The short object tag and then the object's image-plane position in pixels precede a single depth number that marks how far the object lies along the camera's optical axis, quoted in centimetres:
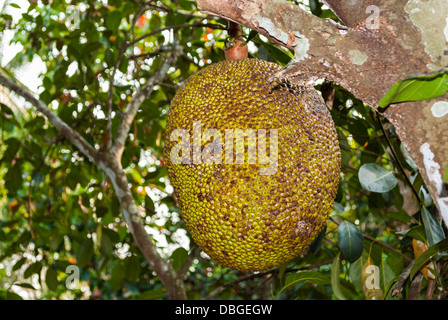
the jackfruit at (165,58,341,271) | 85
